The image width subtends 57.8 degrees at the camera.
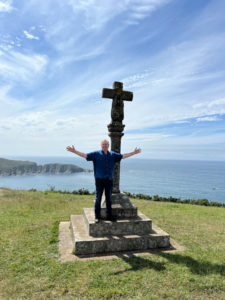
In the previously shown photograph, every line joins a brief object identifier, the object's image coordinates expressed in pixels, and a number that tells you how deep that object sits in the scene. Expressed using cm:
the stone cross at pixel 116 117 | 640
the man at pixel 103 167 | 565
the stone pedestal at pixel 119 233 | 535
